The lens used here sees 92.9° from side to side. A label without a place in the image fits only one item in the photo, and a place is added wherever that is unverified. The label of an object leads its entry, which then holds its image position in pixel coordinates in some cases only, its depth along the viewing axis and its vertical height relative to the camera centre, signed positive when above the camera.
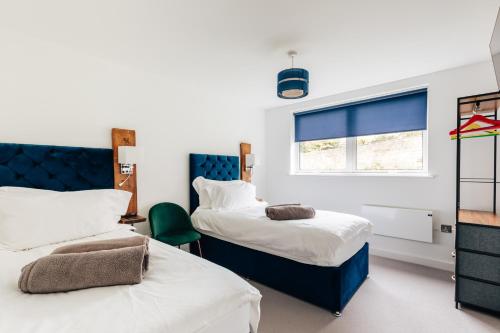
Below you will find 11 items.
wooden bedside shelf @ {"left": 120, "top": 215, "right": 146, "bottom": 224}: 2.46 -0.60
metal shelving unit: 2.01 -0.84
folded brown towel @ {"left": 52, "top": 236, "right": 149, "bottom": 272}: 1.31 -0.48
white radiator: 3.00 -0.81
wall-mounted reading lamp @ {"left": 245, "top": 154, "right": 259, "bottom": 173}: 4.03 +0.03
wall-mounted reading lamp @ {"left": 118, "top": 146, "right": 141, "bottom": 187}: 2.52 +0.07
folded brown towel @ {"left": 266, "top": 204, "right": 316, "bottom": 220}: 2.57 -0.56
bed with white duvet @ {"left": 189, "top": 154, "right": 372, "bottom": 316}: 2.11 -0.82
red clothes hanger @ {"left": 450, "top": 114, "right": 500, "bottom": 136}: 2.10 +0.34
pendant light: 2.29 +0.78
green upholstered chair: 2.67 -0.77
